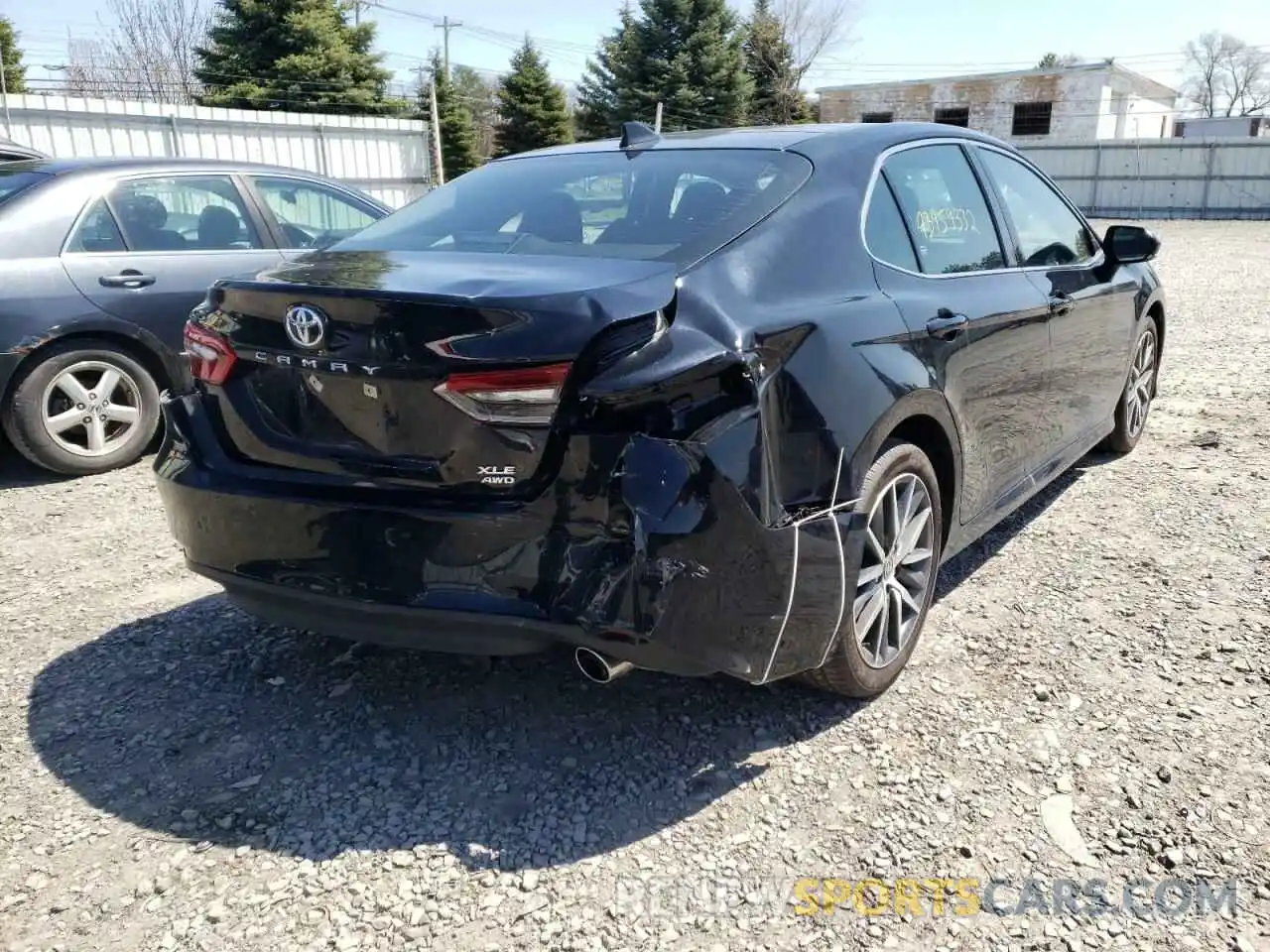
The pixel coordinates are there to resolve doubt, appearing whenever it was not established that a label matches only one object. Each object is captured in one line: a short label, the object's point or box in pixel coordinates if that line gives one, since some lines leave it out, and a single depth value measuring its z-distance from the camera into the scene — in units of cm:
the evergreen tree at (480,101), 4892
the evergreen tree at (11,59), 3653
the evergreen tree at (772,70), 4366
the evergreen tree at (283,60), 2922
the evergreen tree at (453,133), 3753
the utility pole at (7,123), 1348
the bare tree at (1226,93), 7644
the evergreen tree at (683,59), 3791
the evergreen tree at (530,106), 3897
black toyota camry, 229
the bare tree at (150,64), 3853
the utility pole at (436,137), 2343
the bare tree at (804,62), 4541
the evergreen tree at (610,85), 3838
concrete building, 4150
